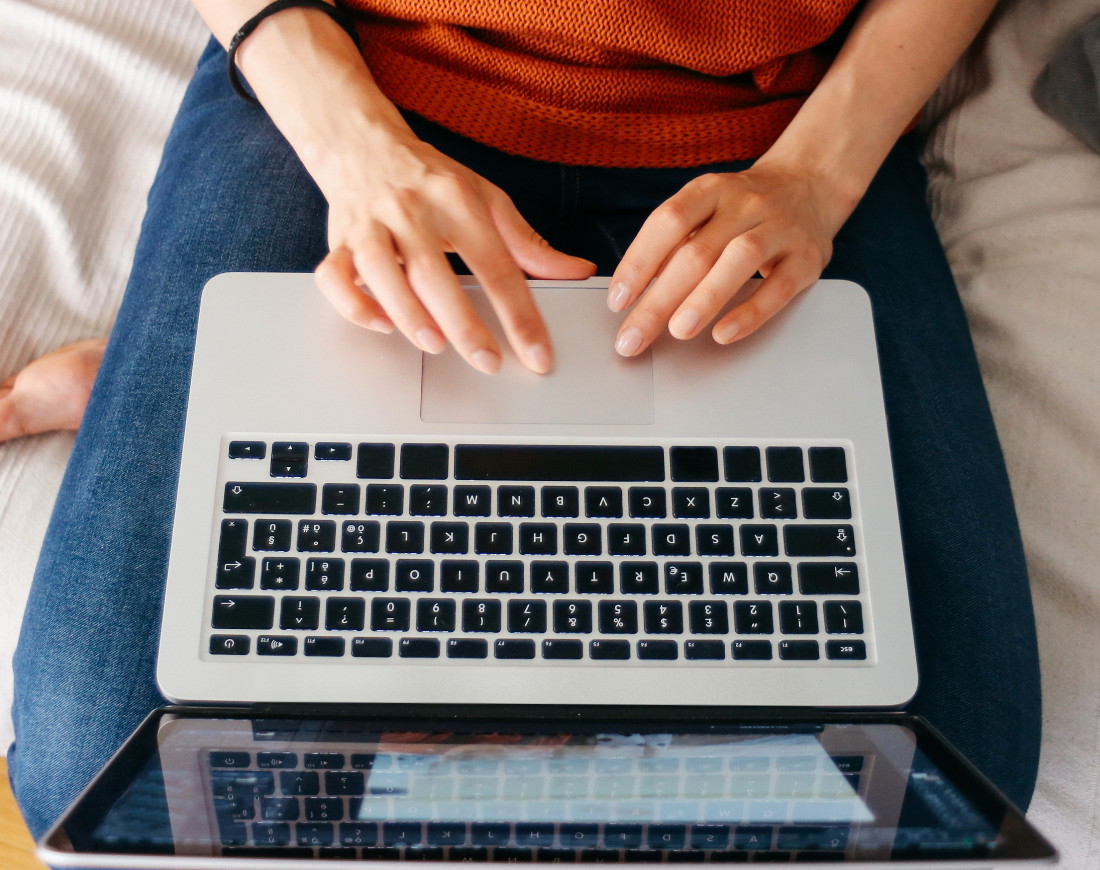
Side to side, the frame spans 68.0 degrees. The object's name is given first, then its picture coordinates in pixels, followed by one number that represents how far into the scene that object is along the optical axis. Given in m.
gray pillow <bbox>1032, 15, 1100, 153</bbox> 0.77
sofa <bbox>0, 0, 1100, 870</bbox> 0.72
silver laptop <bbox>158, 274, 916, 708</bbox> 0.52
